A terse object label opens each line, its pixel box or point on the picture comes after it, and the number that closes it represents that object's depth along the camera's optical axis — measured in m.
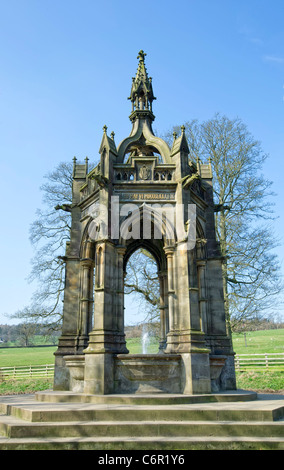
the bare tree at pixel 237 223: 16.61
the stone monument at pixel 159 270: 8.23
